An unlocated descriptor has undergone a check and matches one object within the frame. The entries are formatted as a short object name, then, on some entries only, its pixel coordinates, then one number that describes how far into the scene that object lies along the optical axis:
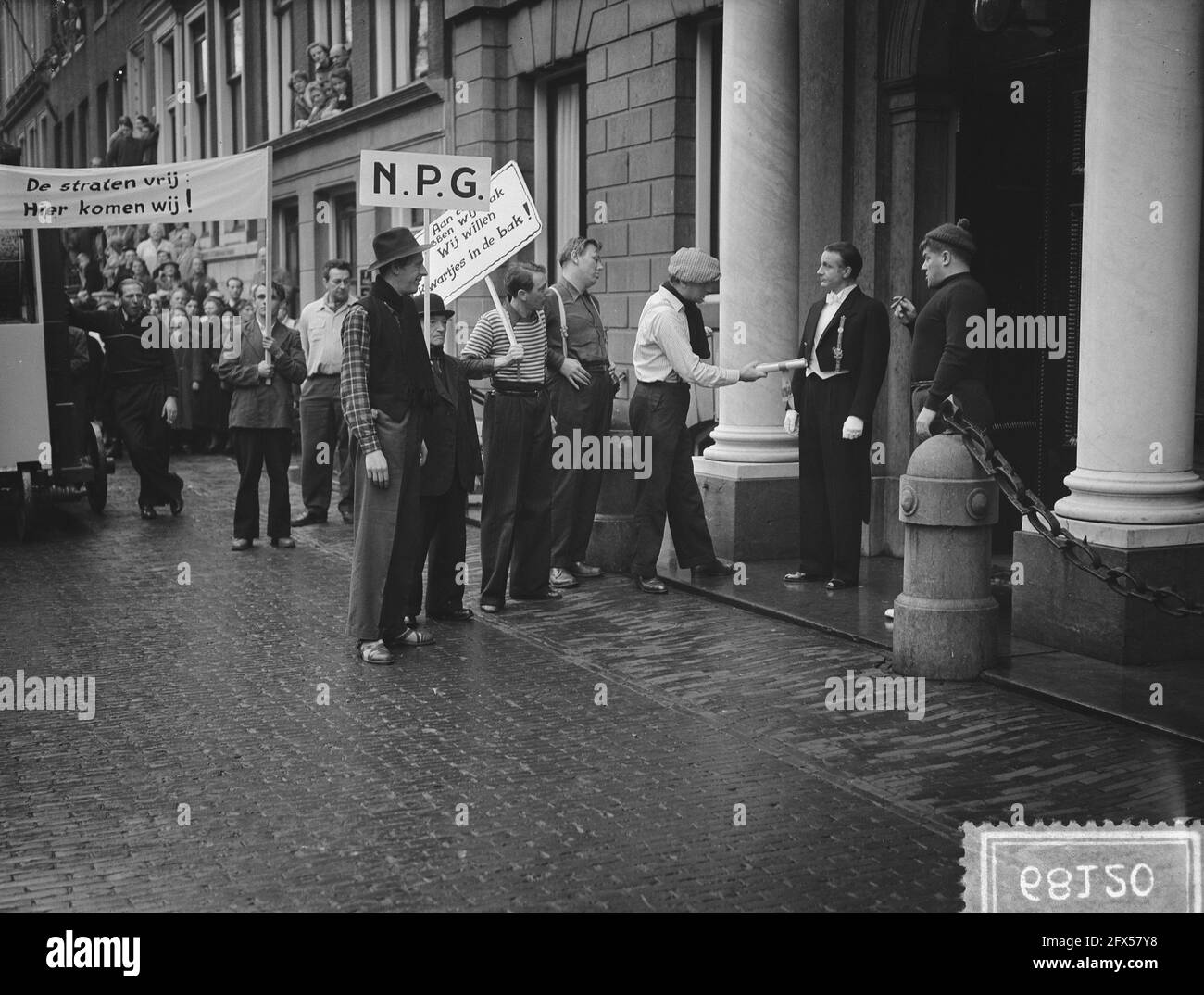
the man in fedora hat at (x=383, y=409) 7.76
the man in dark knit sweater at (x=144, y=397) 13.80
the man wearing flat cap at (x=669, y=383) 9.66
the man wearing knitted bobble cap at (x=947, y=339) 8.15
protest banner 13.16
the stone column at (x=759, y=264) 10.88
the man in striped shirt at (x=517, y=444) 9.36
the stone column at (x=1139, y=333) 7.53
